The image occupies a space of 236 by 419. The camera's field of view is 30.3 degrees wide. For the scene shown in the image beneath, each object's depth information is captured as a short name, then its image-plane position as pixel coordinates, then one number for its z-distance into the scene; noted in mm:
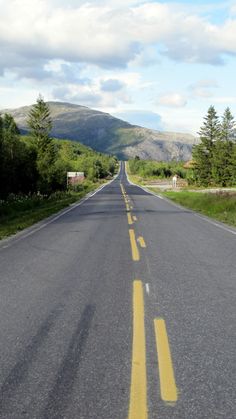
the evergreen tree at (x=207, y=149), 81438
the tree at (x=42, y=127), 65750
